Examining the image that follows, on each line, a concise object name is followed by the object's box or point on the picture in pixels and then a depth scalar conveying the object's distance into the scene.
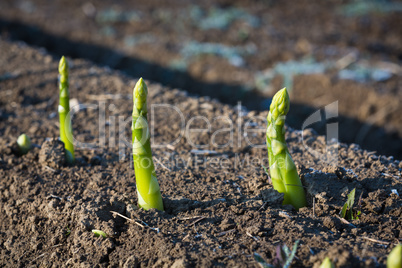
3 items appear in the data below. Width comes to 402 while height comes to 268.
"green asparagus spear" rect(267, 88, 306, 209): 2.39
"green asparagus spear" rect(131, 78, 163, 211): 2.37
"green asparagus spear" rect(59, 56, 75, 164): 3.05
